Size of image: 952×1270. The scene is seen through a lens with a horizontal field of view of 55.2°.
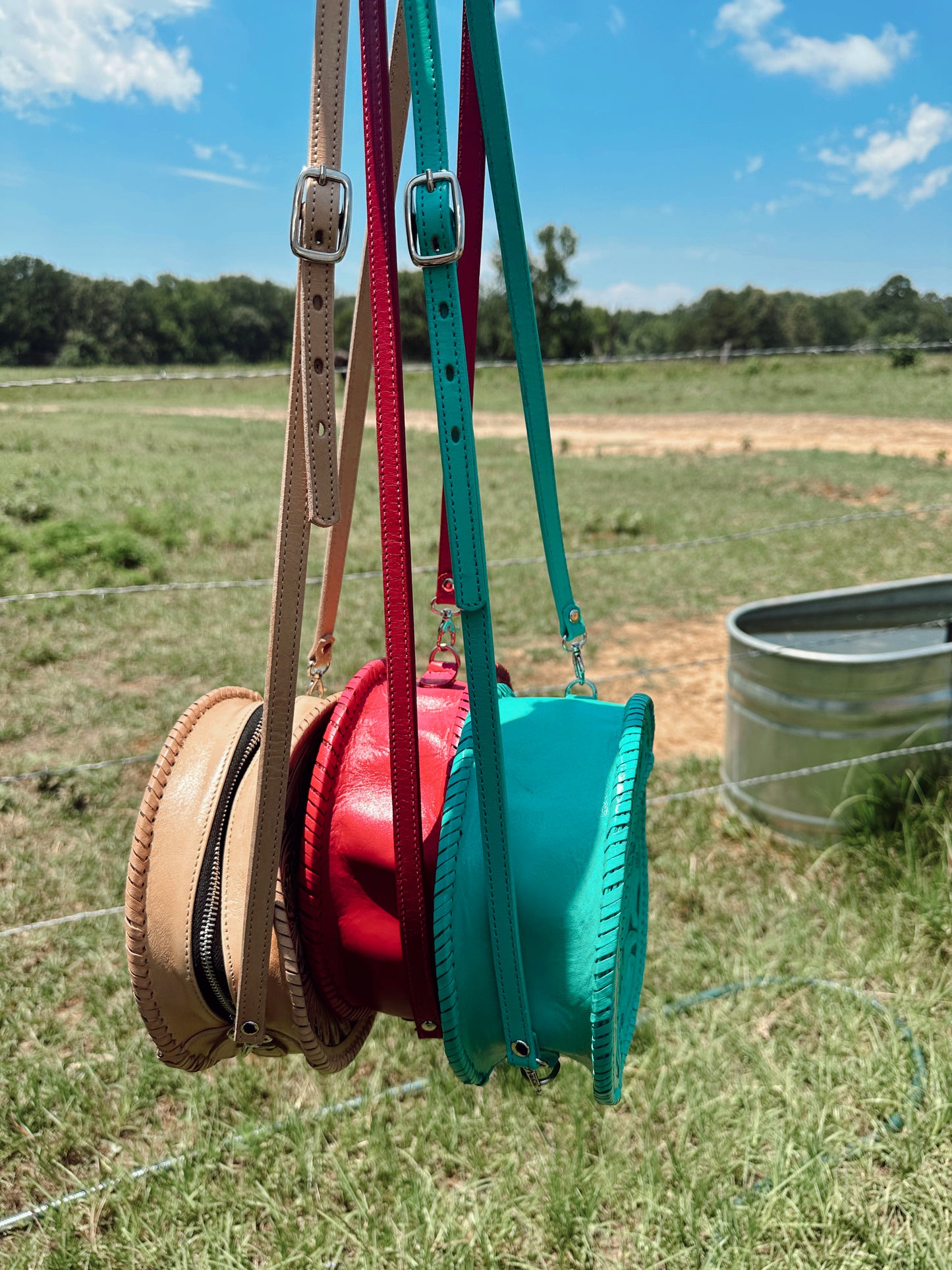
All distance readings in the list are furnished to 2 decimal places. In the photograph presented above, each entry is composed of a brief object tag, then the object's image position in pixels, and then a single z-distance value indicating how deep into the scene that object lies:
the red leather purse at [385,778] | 0.74
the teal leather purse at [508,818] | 0.73
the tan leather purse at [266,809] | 0.75
